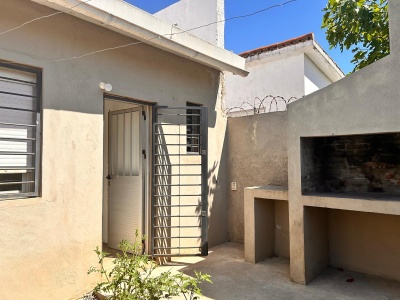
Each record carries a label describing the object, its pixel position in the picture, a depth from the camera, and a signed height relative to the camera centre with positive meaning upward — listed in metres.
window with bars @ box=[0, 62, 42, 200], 4.61 +0.55
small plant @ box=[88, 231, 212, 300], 4.06 -1.82
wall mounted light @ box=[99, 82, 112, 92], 5.72 +1.55
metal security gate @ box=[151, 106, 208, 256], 6.90 -0.65
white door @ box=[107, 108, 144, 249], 7.23 -0.40
